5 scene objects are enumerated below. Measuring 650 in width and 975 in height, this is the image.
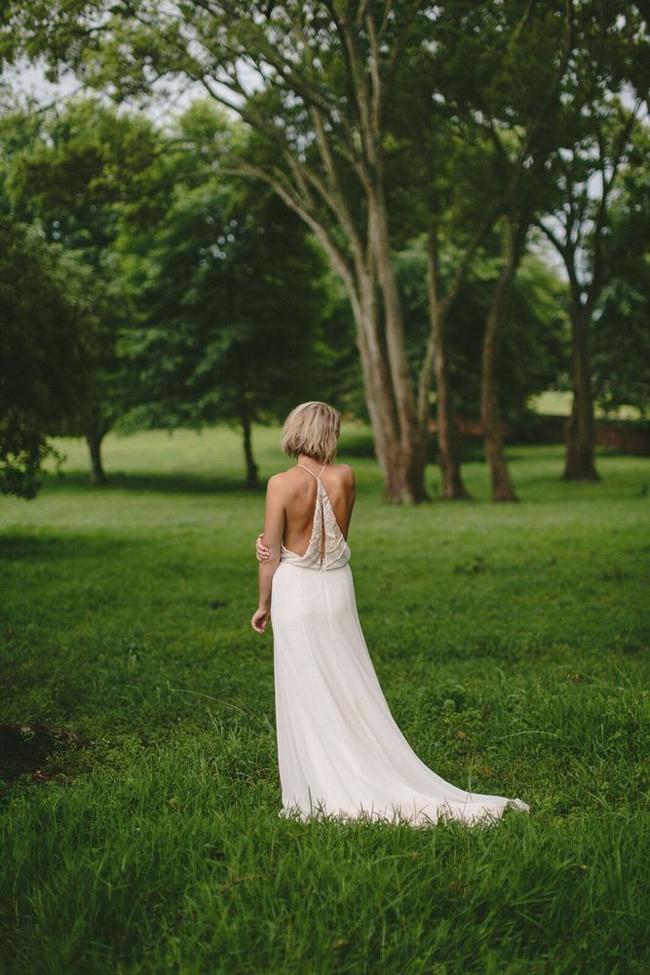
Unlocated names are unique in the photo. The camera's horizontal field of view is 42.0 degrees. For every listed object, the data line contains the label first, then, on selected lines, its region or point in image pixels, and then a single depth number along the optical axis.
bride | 4.22
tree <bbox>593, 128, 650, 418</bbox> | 38.78
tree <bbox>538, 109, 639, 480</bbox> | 24.25
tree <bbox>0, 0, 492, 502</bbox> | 16.50
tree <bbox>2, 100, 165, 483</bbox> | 18.98
